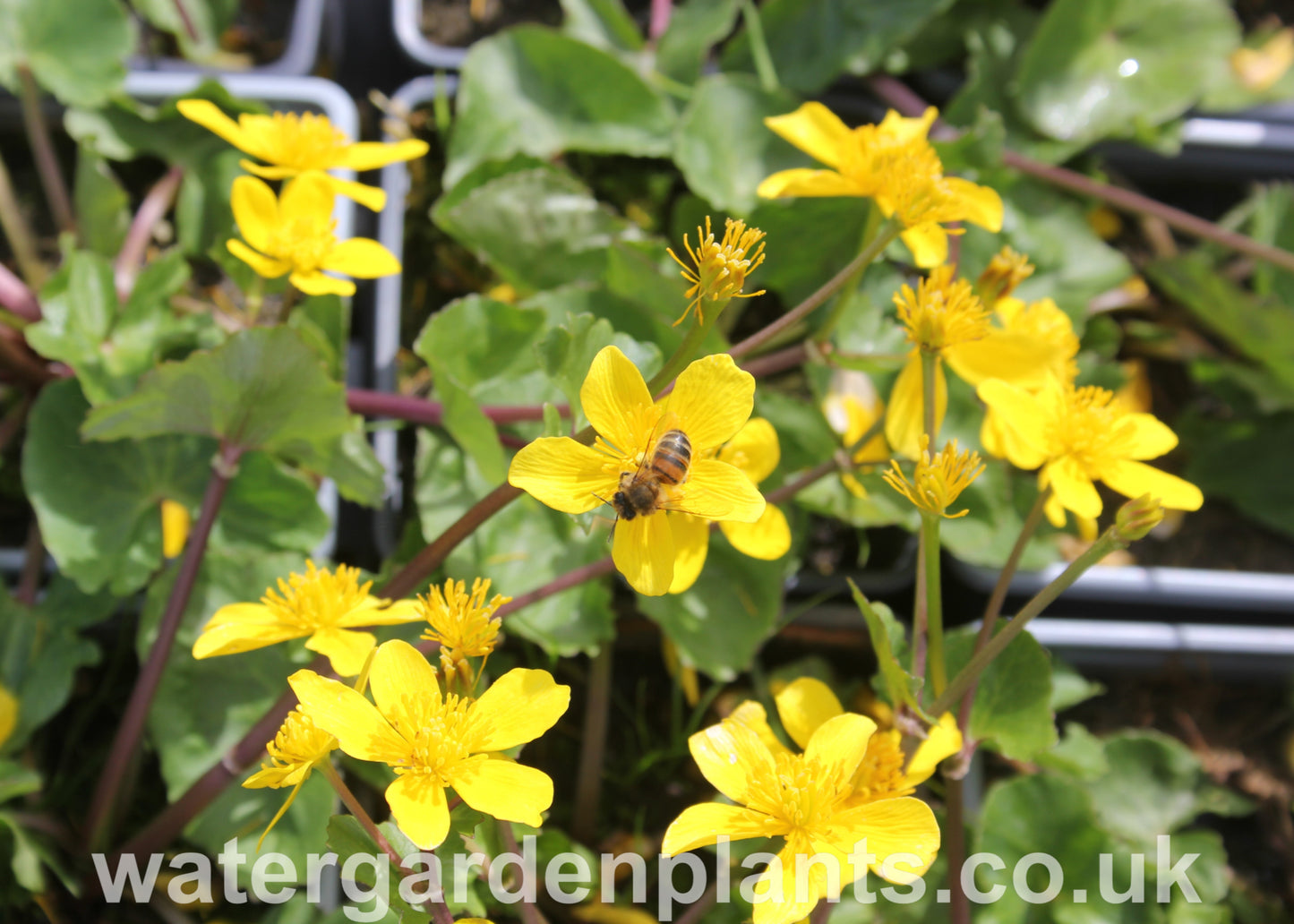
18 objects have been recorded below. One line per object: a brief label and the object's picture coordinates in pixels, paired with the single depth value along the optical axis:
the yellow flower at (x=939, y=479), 0.32
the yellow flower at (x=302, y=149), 0.37
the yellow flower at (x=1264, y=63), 0.52
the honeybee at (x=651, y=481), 0.32
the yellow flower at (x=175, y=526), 0.39
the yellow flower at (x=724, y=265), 0.31
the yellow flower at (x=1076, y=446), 0.35
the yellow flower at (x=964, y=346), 0.34
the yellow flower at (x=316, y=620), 0.33
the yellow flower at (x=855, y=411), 0.38
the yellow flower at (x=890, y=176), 0.35
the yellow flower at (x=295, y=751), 0.31
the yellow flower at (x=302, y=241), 0.36
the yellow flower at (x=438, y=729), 0.31
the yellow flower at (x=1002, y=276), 0.37
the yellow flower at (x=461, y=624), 0.32
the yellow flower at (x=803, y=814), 0.32
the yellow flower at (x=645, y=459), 0.32
